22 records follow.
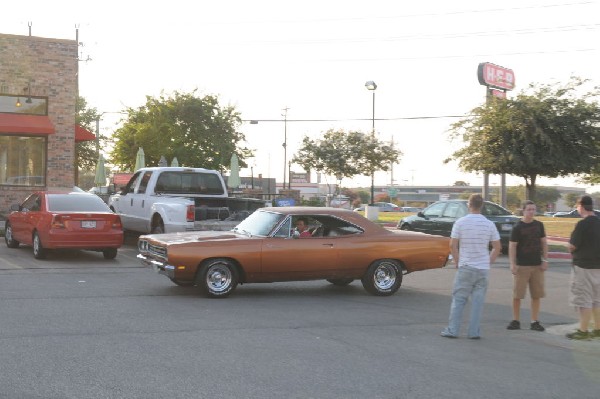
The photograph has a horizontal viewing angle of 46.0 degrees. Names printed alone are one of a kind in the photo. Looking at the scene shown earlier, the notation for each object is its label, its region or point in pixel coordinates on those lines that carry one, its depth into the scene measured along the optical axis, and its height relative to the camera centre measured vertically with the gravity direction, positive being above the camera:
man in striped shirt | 8.52 -0.96
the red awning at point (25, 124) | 23.62 +2.10
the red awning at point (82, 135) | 26.80 +1.97
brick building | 24.39 +2.60
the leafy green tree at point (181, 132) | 43.97 +3.57
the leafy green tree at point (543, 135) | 22.64 +1.82
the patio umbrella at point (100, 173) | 27.50 +0.53
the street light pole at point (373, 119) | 35.81 +3.87
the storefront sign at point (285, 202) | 17.83 -0.34
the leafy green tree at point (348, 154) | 37.59 +1.89
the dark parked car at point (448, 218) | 19.23 -0.78
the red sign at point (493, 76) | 33.19 +5.49
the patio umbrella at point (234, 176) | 25.94 +0.44
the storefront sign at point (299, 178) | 135.50 +2.08
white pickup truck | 15.02 -0.32
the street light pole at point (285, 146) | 72.12 +4.50
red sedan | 14.75 -0.81
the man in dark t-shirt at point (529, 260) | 9.17 -0.90
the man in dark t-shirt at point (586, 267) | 8.69 -0.94
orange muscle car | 10.82 -1.02
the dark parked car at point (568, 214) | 76.81 -2.60
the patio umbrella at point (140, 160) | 27.69 +1.07
